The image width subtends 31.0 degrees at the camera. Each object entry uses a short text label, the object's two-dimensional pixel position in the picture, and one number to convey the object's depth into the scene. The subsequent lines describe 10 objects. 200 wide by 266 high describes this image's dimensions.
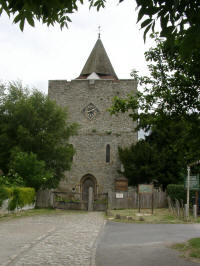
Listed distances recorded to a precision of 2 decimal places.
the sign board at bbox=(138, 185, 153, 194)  21.53
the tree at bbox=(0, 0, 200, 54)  3.38
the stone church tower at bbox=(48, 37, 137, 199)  35.44
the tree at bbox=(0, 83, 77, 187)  27.14
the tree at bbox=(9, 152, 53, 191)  22.95
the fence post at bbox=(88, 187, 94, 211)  24.92
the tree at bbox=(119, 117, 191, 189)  31.75
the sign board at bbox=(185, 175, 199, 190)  17.06
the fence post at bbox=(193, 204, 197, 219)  16.45
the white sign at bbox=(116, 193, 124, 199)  27.09
